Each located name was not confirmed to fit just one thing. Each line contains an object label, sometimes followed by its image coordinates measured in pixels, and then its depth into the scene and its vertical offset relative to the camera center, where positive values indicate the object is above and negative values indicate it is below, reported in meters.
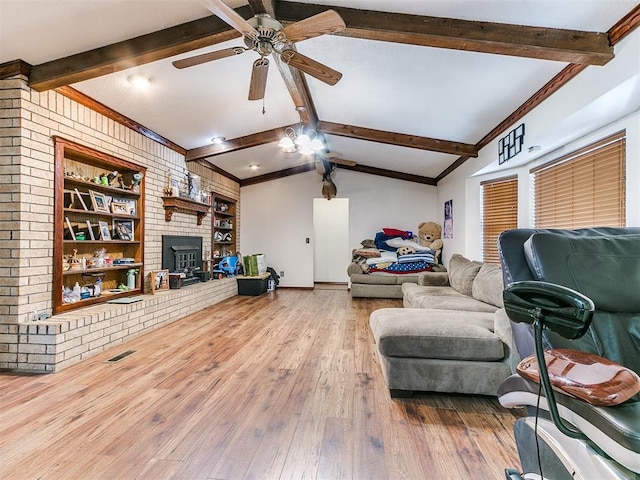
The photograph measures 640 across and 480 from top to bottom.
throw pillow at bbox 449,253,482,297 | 3.86 -0.37
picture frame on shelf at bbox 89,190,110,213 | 3.51 +0.43
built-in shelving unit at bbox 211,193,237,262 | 6.37 +0.31
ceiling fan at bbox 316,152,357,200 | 5.37 +1.40
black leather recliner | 0.88 -0.34
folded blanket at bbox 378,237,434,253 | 6.50 -0.02
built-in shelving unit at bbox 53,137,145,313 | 3.05 +0.18
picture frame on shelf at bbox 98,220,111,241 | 3.66 +0.12
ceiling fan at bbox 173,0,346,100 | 1.91 +1.31
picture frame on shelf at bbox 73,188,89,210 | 3.34 +0.44
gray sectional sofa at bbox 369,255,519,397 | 2.15 -0.73
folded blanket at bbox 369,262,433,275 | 6.18 -0.47
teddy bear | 6.54 +0.13
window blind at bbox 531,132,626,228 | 2.52 +0.51
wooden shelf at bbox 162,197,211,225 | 4.61 +0.53
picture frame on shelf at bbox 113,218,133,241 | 3.91 +0.15
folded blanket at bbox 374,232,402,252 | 6.81 +0.02
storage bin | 6.44 -0.84
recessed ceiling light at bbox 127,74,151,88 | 3.11 +1.55
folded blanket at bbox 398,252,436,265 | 6.26 -0.28
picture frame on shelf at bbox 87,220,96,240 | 3.51 +0.11
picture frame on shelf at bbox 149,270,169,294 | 4.26 -0.52
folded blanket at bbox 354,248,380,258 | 6.56 -0.20
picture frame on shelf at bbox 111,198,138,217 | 3.90 +0.46
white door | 8.34 +0.09
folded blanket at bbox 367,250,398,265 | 6.30 -0.29
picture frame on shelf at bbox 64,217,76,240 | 3.24 +0.12
